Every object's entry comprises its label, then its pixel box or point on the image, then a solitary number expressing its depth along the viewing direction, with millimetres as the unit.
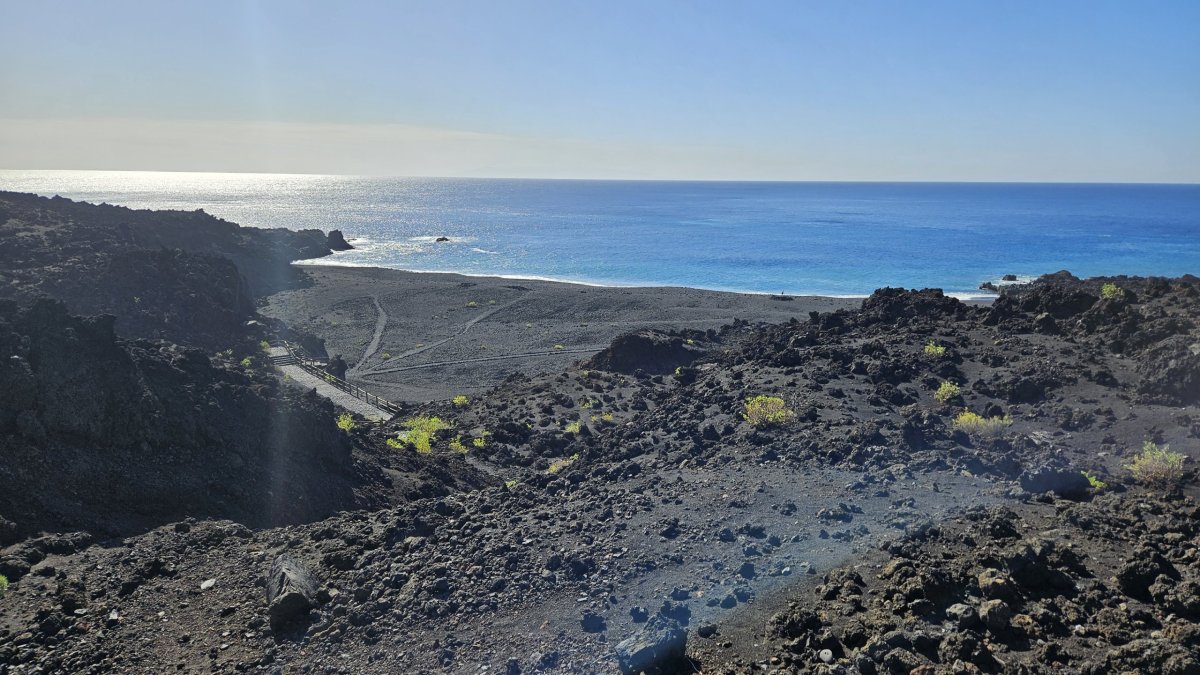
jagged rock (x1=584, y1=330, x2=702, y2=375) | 34094
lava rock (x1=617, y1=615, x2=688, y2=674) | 8875
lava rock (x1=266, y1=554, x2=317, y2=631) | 10453
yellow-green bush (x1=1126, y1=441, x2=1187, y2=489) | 12664
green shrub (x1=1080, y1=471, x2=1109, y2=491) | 12727
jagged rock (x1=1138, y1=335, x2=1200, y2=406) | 16109
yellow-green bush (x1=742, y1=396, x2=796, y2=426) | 17594
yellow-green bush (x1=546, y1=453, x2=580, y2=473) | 21156
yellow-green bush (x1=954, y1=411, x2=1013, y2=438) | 16062
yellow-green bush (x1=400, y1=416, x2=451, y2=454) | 24906
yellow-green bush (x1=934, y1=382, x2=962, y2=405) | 18312
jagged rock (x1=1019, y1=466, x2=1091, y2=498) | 12610
